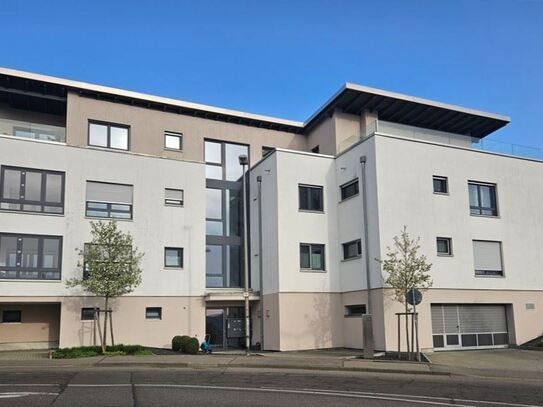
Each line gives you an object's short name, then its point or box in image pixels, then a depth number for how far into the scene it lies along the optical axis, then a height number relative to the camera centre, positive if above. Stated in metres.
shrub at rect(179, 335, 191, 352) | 21.27 -1.31
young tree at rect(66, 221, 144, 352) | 21.05 +1.59
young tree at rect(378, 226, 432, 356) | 20.34 +1.27
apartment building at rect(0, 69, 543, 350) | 22.48 +3.42
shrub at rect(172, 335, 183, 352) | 21.89 -1.38
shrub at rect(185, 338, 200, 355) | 21.02 -1.47
